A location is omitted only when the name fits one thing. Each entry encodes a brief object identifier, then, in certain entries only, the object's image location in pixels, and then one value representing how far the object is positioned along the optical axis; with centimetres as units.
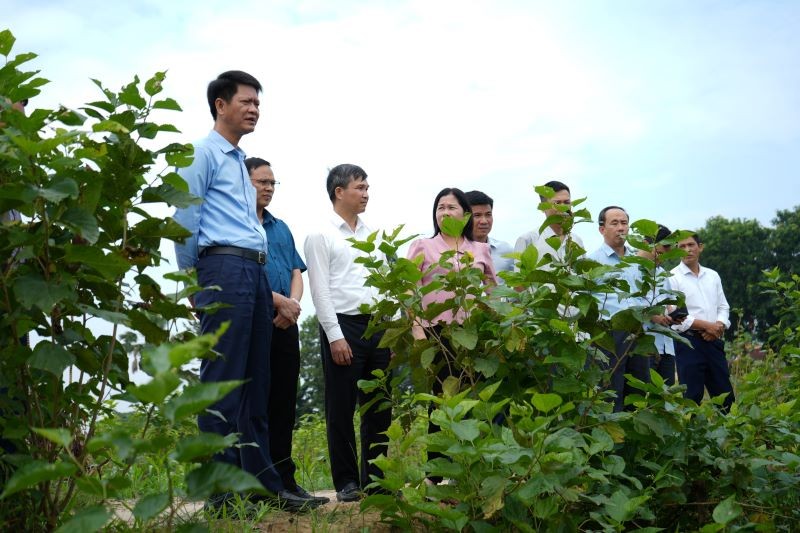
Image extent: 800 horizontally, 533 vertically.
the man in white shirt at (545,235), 600
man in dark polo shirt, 485
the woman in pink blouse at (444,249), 478
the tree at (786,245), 4012
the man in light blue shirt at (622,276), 590
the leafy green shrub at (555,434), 312
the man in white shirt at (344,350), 492
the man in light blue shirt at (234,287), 407
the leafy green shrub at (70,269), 251
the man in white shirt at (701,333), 786
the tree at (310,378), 3644
